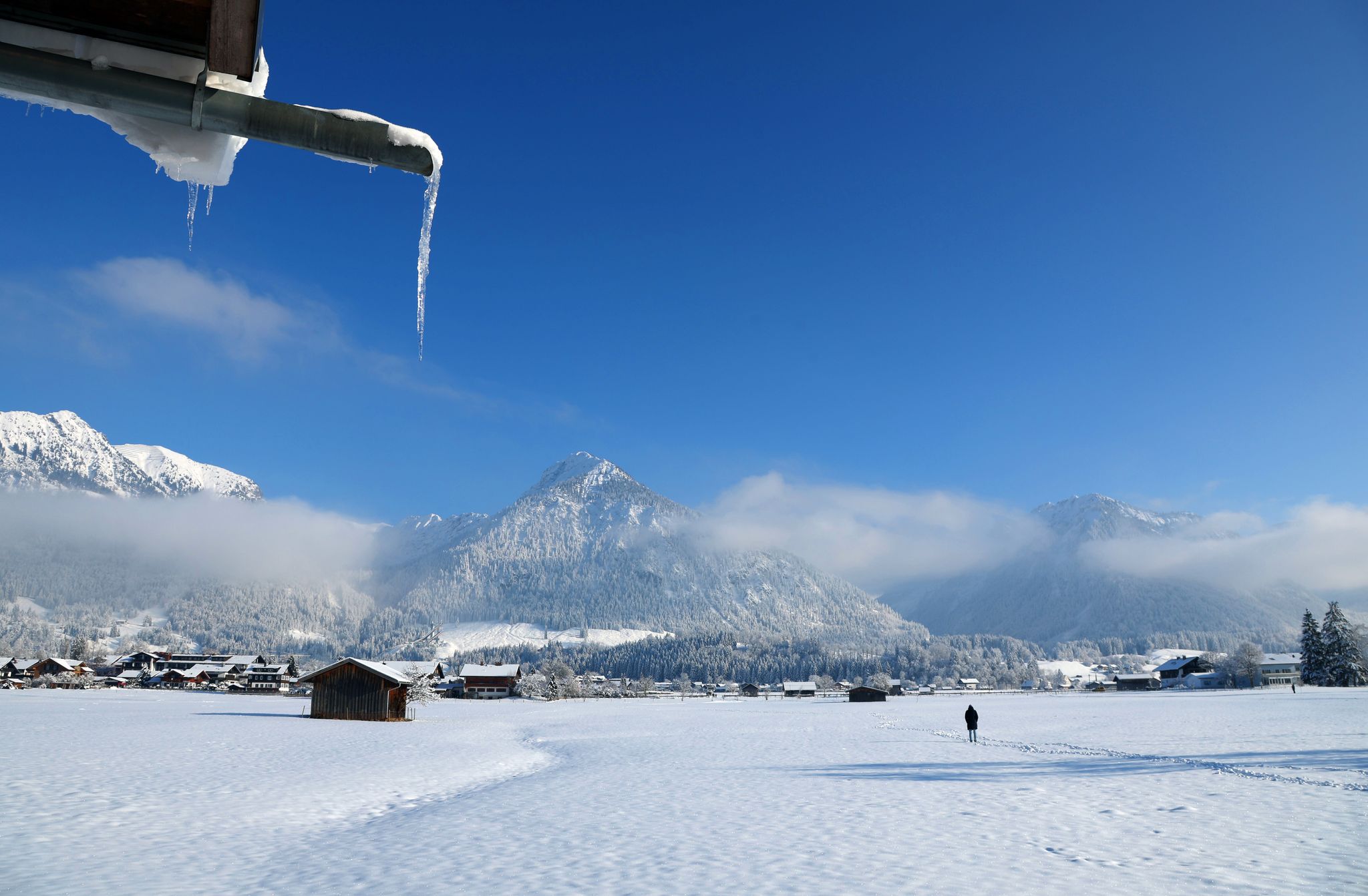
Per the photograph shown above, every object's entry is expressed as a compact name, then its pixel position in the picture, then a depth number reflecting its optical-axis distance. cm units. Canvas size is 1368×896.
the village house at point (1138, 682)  15675
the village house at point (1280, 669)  12600
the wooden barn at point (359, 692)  5059
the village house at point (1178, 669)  15300
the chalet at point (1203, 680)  13912
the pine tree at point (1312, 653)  9900
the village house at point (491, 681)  12244
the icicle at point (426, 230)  448
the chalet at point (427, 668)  9672
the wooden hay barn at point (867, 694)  11112
